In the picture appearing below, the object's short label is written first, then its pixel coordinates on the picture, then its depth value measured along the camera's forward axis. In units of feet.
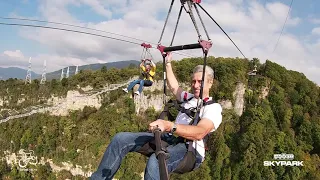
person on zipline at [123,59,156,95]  22.80
